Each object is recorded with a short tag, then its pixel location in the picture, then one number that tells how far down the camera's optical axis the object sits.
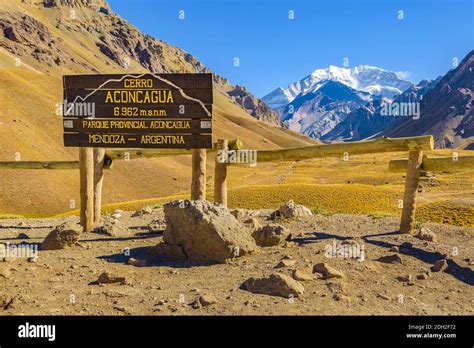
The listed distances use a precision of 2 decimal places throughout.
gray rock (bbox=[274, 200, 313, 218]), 15.96
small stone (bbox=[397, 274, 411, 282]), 9.55
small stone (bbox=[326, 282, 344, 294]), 8.79
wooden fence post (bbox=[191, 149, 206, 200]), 14.16
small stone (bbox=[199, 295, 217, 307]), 8.19
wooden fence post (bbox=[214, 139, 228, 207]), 14.95
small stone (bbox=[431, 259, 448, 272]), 10.22
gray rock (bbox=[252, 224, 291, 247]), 12.25
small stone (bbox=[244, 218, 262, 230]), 13.90
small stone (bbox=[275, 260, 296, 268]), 10.25
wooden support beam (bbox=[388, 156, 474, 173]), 13.20
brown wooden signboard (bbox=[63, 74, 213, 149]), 13.63
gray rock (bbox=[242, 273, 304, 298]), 8.65
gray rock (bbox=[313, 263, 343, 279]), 9.55
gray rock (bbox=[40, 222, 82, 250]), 12.60
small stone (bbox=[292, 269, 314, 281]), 9.34
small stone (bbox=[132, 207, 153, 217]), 18.75
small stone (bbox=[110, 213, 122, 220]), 18.42
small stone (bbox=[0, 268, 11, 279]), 9.96
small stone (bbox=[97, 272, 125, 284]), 9.63
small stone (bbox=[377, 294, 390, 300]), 8.55
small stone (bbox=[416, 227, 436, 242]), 12.42
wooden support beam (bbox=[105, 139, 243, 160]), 15.39
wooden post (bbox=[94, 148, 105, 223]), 15.54
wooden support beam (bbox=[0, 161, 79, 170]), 17.87
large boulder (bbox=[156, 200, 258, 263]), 11.03
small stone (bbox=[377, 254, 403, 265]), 10.62
